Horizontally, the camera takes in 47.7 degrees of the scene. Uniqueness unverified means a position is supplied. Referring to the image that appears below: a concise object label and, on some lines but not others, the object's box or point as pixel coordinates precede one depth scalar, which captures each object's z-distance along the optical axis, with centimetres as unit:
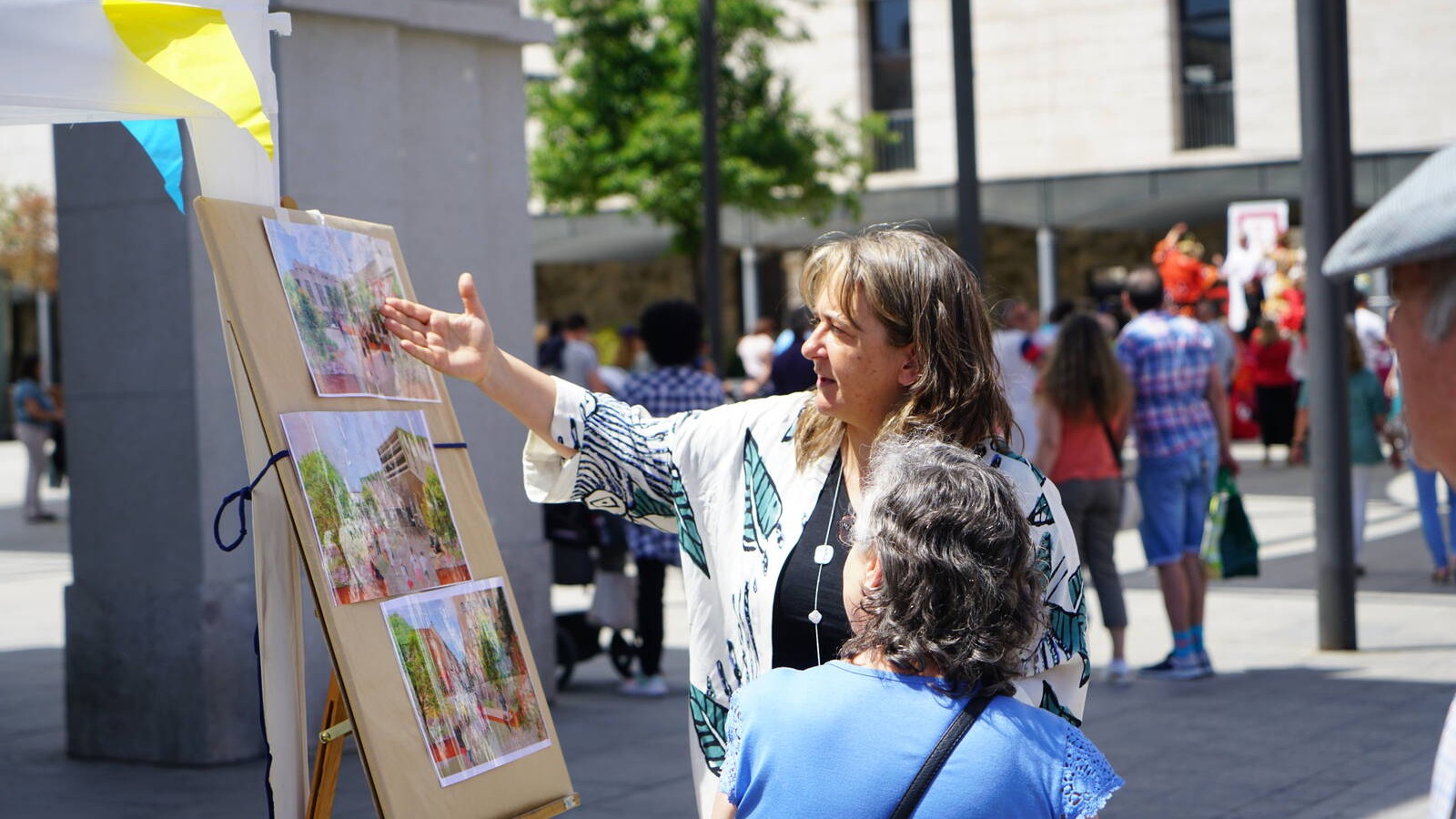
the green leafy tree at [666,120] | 2416
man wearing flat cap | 135
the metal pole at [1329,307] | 869
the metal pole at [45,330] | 3528
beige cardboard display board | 332
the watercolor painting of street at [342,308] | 352
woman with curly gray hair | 232
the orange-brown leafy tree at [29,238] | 3341
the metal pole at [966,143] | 841
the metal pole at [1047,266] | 2847
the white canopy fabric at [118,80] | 345
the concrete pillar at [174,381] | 642
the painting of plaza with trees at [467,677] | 350
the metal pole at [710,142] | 1298
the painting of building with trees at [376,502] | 340
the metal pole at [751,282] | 3175
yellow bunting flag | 353
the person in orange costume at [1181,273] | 1388
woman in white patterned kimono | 288
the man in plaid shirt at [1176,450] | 817
